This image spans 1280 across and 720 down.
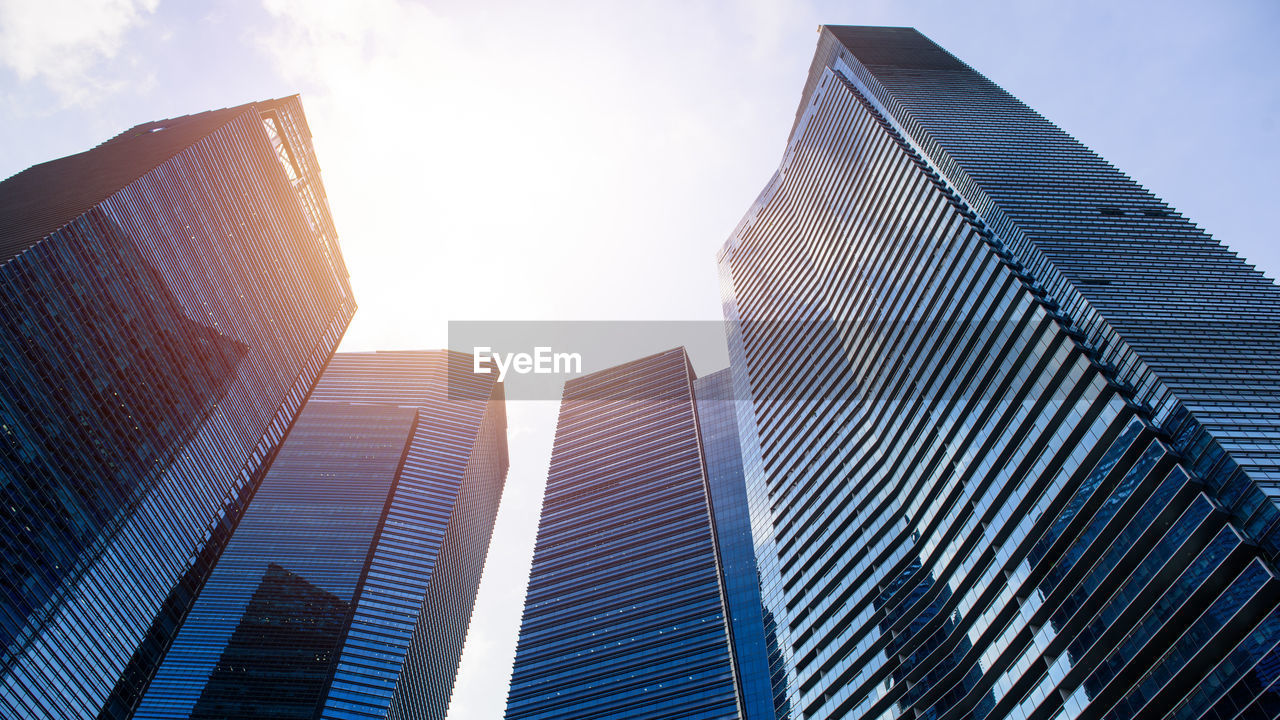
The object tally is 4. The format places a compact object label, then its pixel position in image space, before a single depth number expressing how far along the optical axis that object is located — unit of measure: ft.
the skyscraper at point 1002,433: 161.17
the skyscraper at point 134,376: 286.46
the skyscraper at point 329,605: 496.64
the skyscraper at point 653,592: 460.14
